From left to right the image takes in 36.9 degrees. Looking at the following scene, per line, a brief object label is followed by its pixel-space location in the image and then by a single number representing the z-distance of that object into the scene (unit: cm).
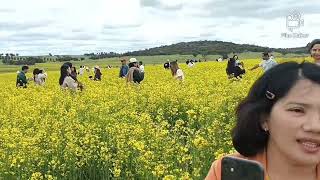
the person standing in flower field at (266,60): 933
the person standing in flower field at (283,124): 150
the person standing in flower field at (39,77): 1563
